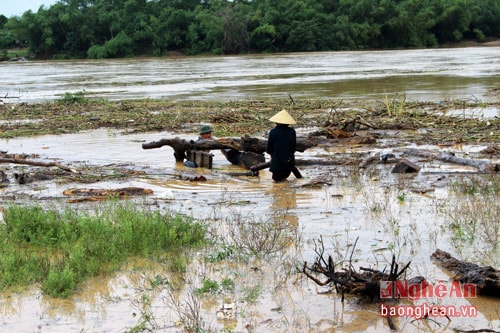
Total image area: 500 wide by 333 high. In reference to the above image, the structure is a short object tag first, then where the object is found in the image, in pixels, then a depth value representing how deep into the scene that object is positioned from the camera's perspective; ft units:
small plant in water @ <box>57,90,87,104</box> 79.10
